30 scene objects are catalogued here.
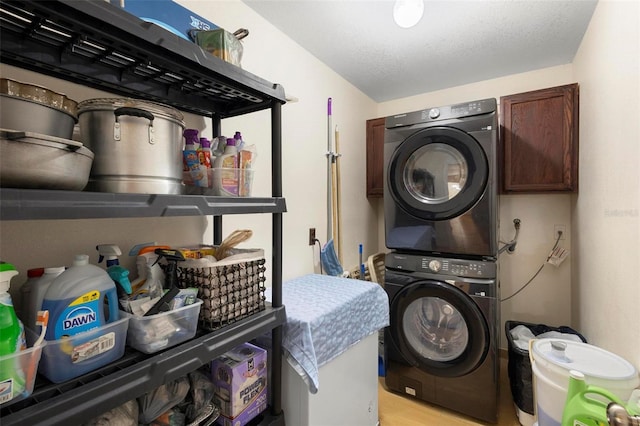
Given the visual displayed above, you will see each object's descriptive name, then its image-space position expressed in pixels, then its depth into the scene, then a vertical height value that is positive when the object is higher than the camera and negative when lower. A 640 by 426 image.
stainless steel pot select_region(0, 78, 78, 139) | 0.55 +0.21
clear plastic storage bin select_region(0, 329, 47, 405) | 0.52 -0.30
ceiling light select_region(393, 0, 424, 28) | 1.26 +0.89
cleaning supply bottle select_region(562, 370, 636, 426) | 0.88 -0.62
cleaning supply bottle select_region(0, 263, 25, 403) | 0.52 -0.25
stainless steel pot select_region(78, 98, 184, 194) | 0.68 +0.17
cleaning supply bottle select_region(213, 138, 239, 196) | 0.91 +0.13
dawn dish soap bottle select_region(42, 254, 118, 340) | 0.63 -0.20
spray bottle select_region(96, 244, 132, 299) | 0.80 -0.18
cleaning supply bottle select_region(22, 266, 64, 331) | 0.68 -0.20
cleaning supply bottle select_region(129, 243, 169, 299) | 0.84 -0.20
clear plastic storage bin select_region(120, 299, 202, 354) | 0.73 -0.31
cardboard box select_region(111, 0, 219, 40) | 0.87 +0.64
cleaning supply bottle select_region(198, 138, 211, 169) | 0.93 +0.19
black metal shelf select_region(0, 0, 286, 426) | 0.55 +0.39
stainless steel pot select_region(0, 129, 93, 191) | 0.51 +0.10
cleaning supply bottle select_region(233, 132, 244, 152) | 0.97 +0.24
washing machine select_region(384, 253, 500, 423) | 1.73 -0.79
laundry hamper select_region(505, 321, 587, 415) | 1.73 -1.03
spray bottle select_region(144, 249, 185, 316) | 0.89 -0.17
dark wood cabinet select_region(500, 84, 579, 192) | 1.98 +0.49
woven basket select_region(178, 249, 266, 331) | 0.88 -0.24
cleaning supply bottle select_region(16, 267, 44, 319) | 0.71 -0.19
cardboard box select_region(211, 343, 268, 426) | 0.95 -0.60
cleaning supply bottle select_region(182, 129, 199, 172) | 0.93 +0.23
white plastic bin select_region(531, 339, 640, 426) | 1.04 -0.63
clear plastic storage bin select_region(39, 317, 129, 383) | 0.61 -0.31
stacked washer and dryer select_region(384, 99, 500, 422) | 1.74 -0.31
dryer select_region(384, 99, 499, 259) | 1.75 +0.19
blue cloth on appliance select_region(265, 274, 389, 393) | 1.10 -0.48
